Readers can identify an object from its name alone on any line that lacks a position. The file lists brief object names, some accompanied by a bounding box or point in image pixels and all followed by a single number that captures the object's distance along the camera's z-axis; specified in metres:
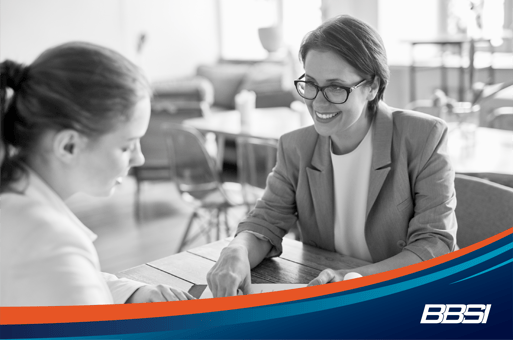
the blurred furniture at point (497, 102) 4.62
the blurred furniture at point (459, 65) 4.57
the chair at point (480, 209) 1.60
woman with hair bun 0.68
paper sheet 1.27
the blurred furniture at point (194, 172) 3.26
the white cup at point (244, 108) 3.63
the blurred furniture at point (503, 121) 3.51
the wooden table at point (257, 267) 1.38
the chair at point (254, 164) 3.03
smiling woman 1.45
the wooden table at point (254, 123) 3.44
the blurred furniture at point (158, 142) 4.74
